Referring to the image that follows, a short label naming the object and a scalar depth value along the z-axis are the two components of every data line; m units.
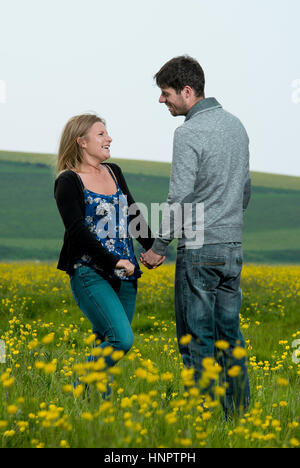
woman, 8.42
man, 7.82
